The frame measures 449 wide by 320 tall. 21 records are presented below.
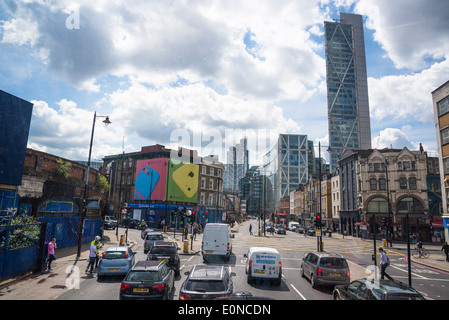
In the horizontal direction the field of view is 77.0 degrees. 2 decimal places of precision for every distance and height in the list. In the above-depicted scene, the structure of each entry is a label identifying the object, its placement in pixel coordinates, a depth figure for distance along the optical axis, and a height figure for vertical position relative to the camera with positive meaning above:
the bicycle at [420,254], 28.23 -4.15
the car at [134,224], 51.65 -3.61
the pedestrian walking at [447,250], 25.81 -3.22
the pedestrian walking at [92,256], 15.25 -2.87
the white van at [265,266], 13.53 -2.73
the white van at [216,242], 20.34 -2.55
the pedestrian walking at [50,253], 15.20 -2.76
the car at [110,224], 45.34 -3.33
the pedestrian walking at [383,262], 15.86 -2.77
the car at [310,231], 53.01 -4.02
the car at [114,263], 13.79 -2.92
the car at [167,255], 15.41 -2.77
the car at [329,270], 13.09 -2.77
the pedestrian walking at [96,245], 16.03 -2.42
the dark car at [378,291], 7.99 -2.31
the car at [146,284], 9.38 -2.65
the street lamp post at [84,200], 19.67 +0.13
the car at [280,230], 52.65 -3.91
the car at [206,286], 8.45 -2.46
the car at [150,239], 23.45 -2.95
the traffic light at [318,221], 25.62 -0.99
